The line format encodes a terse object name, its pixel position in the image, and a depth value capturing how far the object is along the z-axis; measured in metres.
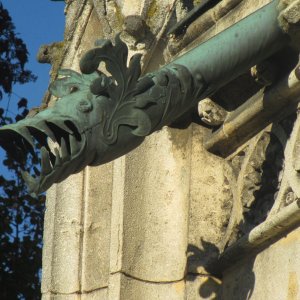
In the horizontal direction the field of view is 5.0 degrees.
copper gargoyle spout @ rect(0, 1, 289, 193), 10.82
